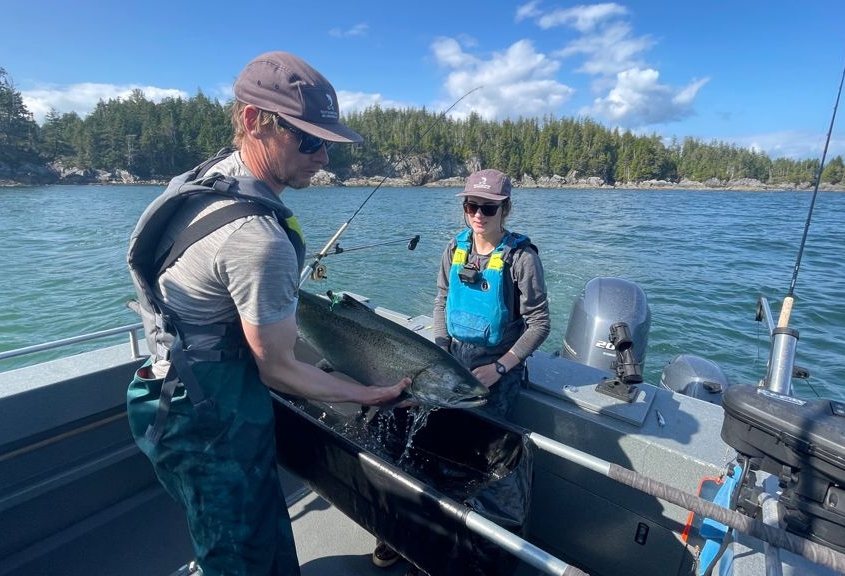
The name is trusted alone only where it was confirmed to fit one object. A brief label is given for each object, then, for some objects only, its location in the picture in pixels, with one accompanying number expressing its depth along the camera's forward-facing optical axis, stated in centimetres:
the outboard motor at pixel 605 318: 466
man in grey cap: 154
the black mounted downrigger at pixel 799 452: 140
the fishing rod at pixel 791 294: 235
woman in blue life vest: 291
